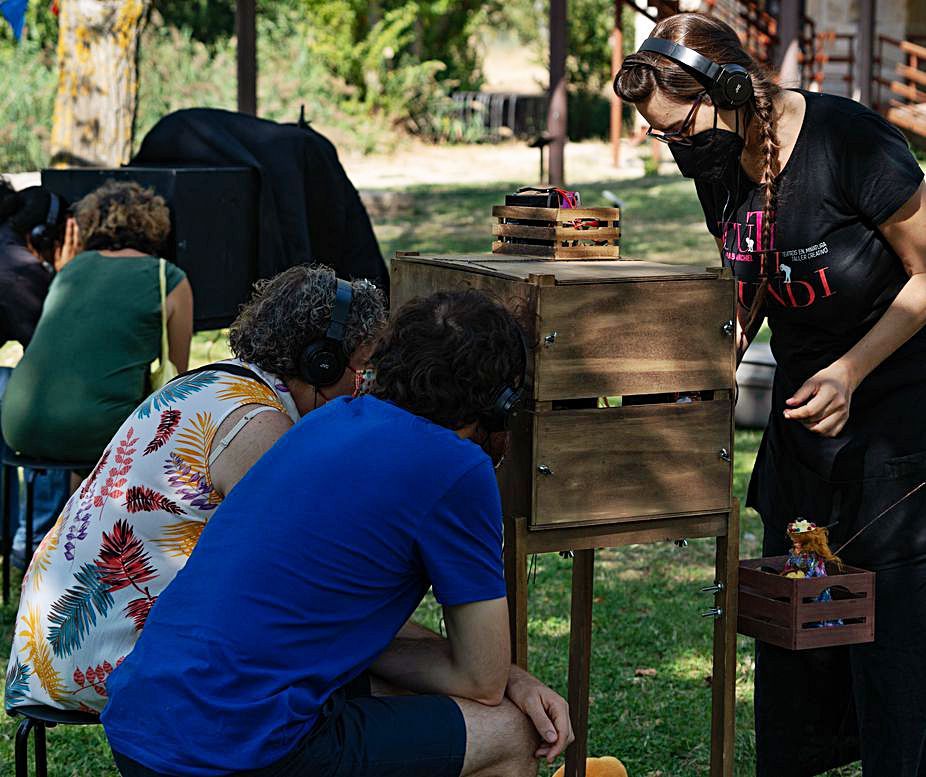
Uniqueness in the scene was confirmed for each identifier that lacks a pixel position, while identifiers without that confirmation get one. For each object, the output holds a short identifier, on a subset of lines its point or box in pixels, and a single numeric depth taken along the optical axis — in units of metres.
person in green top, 4.22
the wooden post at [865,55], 17.53
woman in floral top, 2.47
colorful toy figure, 2.57
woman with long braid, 2.48
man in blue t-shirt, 1.99
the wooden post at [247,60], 7.41
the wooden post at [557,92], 11.88
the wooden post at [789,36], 14.30
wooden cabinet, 2.33
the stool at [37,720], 2.51
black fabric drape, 5.42
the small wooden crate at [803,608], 2.47
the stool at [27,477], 4.27
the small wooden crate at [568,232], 2.63
